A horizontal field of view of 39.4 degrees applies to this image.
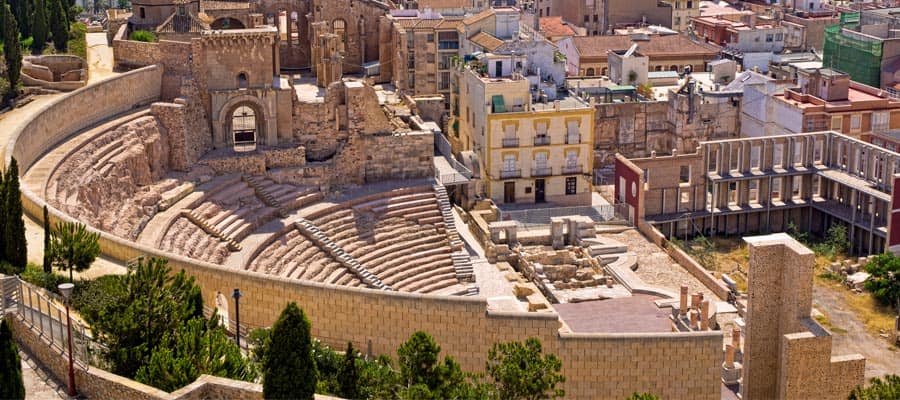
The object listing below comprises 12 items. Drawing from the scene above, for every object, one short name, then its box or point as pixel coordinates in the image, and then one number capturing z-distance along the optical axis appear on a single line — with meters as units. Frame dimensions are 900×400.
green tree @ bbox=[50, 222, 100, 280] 40.66
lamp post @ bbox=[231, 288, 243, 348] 38.94
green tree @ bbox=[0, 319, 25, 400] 30.30
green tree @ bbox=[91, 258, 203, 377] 34.94
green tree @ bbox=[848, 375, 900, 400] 37.50
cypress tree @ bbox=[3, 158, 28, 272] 39.59
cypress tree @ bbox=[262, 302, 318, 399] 31.94
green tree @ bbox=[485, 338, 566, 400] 36.56
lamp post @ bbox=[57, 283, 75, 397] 31.55
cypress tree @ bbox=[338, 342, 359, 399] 35.66
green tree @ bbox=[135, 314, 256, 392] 33.09
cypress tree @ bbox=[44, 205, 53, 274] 40.25
